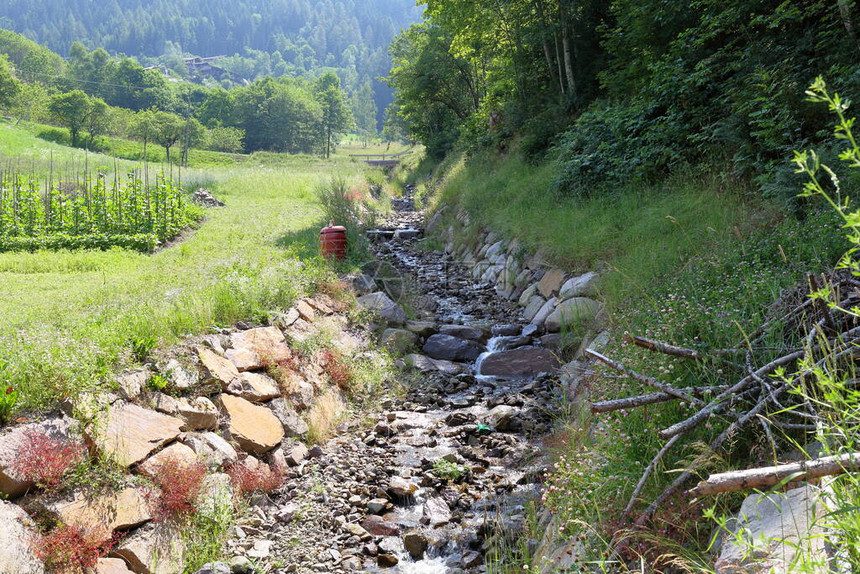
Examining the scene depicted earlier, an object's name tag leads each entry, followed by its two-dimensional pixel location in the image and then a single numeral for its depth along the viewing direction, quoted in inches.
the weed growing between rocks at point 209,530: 152.4
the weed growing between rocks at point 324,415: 223.1
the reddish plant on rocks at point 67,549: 126.0
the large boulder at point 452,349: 309.4
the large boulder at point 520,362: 279.9
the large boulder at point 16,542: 120.5
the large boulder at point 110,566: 132.4
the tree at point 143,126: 2060.8
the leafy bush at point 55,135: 2010.3
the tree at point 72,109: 2123.5
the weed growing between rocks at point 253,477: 179.6
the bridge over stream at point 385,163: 1935.3
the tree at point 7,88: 2135.8
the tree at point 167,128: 2096.5
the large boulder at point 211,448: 175.2
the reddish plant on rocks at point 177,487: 153.5
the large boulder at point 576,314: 268.8
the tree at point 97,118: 2154.3
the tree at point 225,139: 2731.3
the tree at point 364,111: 5343.5
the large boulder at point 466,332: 324.5
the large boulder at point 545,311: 312.8
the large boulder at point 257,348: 222.7
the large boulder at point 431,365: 293.4
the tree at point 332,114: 3486.7
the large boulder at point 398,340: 305.4
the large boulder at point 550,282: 331.9
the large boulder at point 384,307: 327.6
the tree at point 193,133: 2293.3
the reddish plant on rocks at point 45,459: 135.8
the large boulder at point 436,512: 171.8
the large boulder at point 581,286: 288.8
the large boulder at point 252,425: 193.9
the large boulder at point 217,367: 202.4
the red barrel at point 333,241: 401.1
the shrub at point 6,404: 144.3
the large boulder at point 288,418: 217.2
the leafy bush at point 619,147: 366.0
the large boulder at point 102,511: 135.1
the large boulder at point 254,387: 208.5
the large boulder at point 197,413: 182.2
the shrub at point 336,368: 257.9
